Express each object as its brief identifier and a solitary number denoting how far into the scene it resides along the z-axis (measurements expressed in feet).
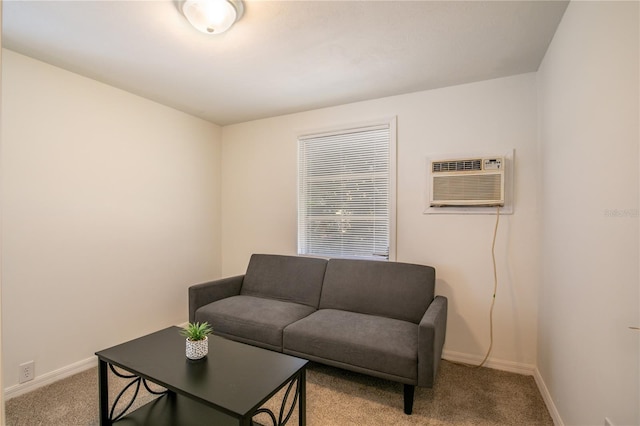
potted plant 5.92
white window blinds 10.12
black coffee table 4.95
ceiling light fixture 5.68
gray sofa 6.77
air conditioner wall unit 8.35
